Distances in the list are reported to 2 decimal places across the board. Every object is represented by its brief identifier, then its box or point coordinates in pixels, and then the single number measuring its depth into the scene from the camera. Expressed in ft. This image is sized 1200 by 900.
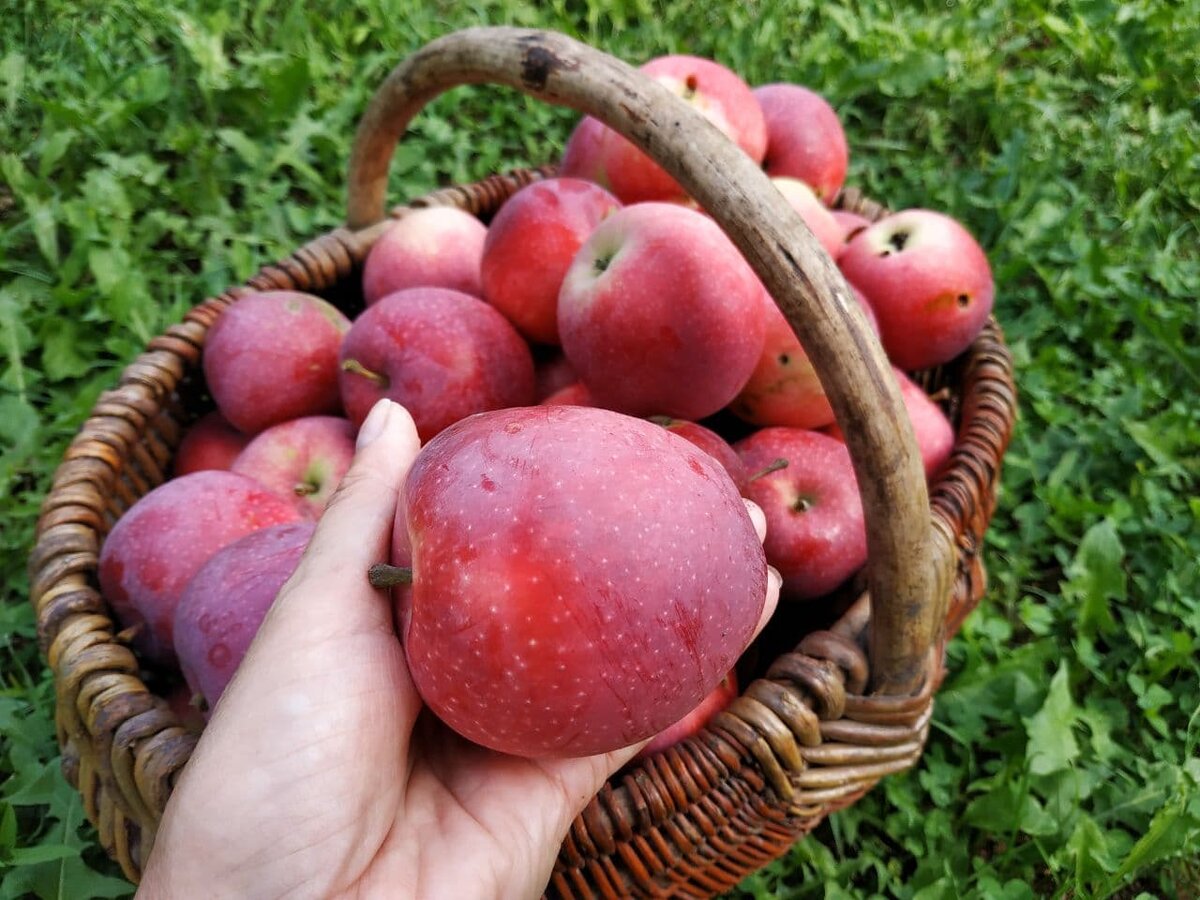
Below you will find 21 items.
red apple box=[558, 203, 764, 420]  0.98
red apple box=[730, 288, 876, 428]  1.10
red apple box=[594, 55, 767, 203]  1.32
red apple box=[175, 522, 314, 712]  0.83
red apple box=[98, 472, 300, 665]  0.94
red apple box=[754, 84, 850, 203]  1.47
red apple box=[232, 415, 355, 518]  1.12
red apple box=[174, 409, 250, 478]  1.23
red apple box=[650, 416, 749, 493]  0.97
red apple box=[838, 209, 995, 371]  1.24
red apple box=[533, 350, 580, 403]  1.19
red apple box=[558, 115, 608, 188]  1.35
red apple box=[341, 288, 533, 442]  1.06
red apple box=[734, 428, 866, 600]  1.02
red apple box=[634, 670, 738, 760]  0.91
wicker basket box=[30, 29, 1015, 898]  0.77
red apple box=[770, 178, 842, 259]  1.31
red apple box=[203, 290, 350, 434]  1.17
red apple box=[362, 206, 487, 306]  1.29
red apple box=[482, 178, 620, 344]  1.15
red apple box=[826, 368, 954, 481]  1.18
